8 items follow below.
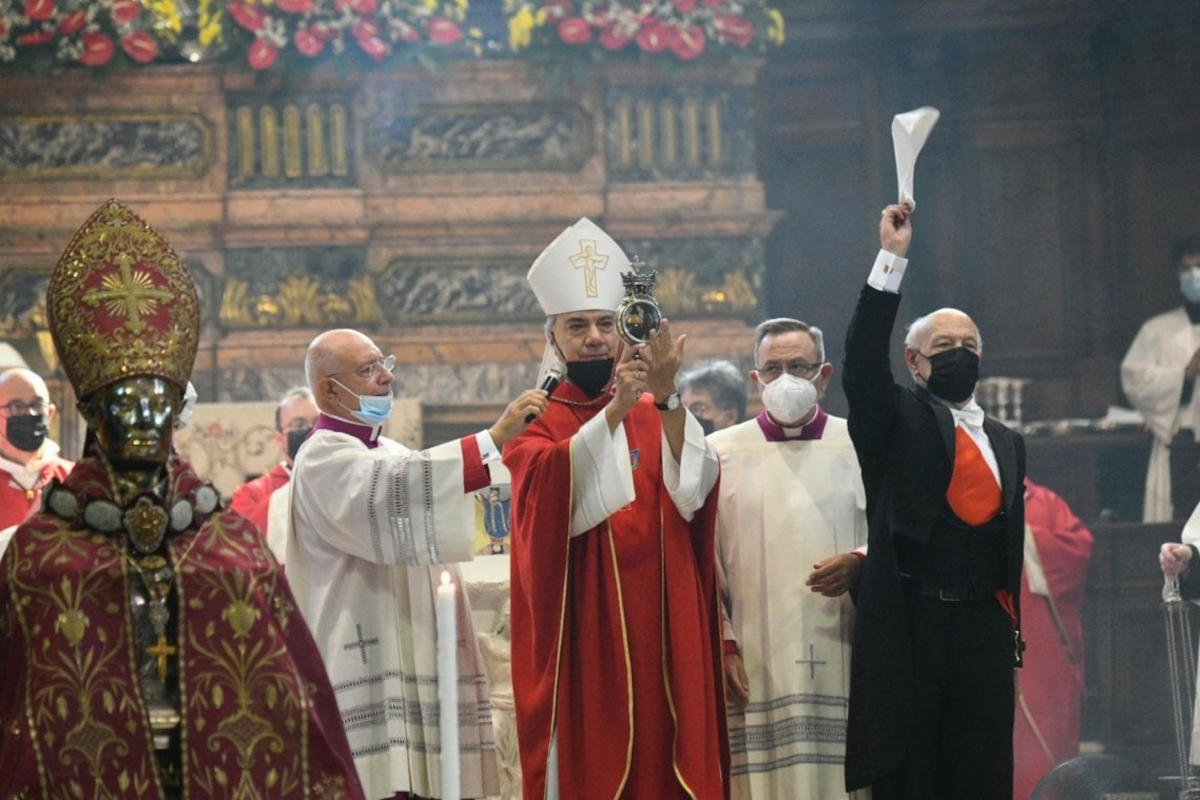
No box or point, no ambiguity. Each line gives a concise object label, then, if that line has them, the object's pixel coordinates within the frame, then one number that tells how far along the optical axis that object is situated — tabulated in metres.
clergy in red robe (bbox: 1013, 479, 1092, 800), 15.68
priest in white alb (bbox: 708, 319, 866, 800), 11.37
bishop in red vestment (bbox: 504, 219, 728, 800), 10.16
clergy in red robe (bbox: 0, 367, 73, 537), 13.51
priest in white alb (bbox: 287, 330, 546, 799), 10.43
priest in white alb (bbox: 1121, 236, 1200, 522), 19.06
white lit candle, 6.68
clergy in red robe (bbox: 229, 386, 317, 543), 14.72
